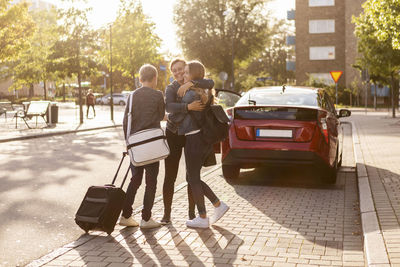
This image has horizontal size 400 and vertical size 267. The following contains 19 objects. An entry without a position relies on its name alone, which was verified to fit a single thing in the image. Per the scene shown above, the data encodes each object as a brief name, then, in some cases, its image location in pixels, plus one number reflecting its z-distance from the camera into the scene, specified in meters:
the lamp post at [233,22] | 54.72
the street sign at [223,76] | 40.27
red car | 8.20
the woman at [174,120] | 5.63
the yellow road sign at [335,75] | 29.11
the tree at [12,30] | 24.27
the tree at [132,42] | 37.97
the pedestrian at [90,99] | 34.72
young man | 5.73
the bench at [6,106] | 29.27
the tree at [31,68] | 47.43
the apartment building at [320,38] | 61.12
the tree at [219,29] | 55.94
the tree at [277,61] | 89.62
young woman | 5.69
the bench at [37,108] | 24.11
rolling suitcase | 5.47
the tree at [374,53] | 26.19
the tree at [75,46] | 27.17
